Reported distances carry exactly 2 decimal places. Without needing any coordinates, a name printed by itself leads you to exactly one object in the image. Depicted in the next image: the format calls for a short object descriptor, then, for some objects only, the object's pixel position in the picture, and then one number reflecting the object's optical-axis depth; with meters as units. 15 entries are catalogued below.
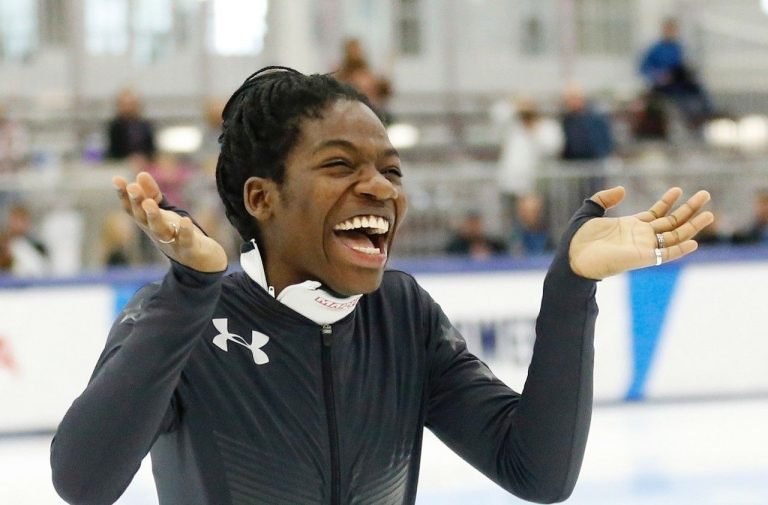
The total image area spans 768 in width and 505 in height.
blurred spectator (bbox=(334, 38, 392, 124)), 19.53
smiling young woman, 4.06
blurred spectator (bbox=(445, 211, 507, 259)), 19.28
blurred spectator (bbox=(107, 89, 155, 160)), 19.98
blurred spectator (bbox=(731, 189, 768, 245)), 20.70
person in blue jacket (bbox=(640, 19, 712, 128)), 25.03
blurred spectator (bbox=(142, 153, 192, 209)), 18.80
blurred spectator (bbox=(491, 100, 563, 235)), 20.05
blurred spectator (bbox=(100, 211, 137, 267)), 18.25
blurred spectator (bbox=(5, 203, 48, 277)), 18.17
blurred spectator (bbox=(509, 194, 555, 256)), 19.72
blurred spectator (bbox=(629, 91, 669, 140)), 24.53
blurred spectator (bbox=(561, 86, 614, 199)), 21.19
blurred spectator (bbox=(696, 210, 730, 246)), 21.05
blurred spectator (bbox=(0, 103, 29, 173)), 19.94
